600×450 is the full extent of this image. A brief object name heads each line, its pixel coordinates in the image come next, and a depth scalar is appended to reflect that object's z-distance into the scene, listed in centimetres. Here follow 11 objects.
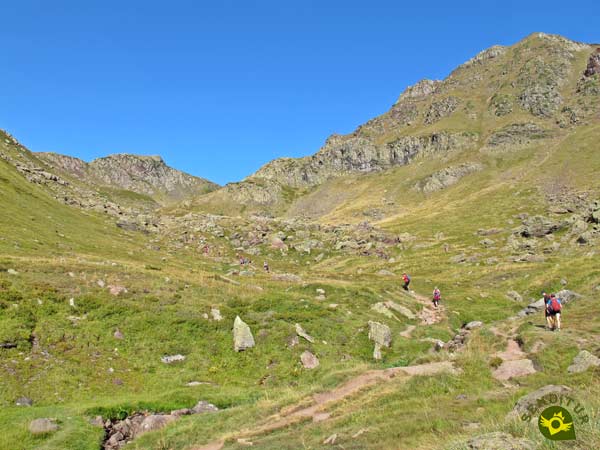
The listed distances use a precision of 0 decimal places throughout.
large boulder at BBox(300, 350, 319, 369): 2553
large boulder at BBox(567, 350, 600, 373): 1531
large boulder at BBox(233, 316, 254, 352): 2667
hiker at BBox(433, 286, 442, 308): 4226
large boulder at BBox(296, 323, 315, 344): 2809
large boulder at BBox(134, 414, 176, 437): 1772
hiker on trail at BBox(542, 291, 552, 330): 2386
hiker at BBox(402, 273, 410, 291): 5062
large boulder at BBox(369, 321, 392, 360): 2903
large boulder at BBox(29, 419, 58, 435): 1574
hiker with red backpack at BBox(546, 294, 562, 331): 2302
